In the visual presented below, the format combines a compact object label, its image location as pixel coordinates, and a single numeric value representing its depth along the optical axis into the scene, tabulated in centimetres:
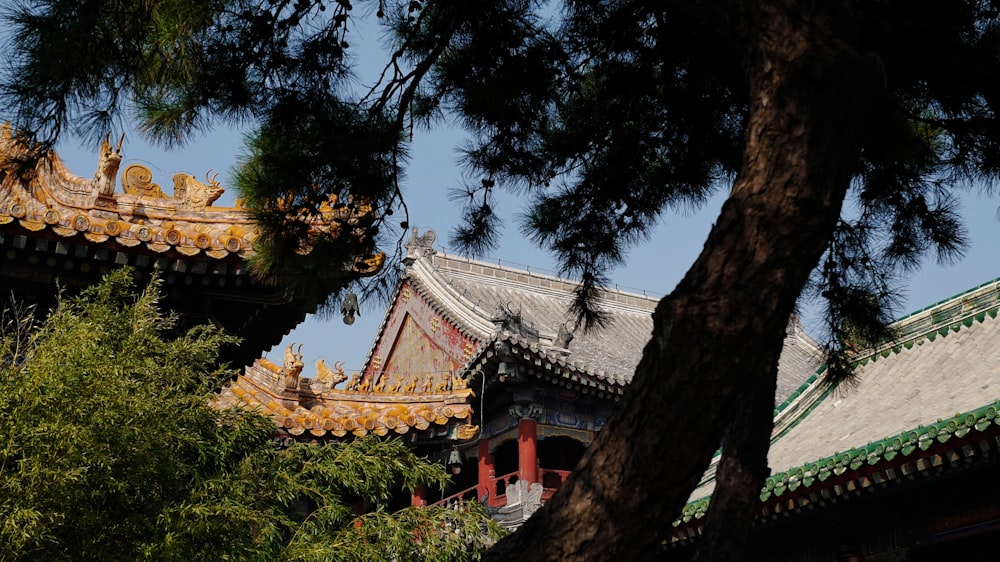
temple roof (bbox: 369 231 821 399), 1530
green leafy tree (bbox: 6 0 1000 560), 217
